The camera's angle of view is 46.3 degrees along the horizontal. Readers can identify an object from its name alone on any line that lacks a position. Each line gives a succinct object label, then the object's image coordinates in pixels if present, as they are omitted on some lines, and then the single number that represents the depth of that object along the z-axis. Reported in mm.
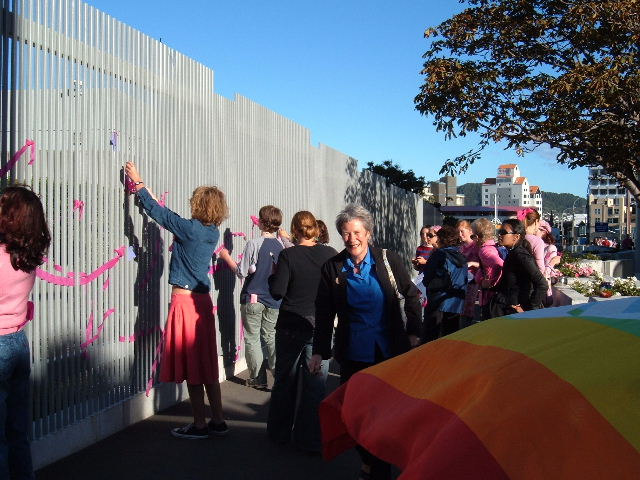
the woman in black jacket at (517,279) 7121
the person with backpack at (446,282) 7891
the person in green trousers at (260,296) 8188
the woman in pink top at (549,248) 11438
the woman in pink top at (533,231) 9141
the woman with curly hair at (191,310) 6270
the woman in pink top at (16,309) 4242
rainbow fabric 1746
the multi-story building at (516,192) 187200
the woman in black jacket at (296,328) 6301
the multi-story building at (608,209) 152375
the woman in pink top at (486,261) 8352
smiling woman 4984
